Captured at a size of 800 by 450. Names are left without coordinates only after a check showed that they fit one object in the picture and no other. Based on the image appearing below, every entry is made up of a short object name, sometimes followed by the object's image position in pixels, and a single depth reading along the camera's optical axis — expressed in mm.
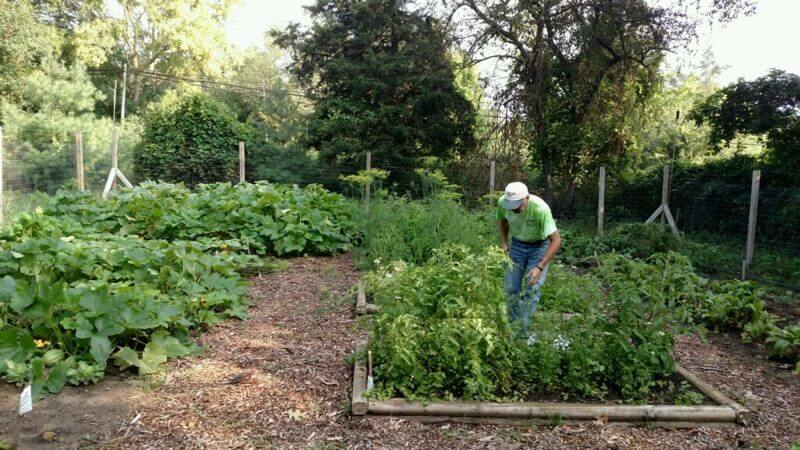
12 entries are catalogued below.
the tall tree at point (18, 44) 17689
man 4090
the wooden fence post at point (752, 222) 8023
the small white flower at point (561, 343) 3794
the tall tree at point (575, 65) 12625
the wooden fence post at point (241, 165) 11109
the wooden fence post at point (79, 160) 10216
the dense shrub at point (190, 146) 14219
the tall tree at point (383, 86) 14898
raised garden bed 3381
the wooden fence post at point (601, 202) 11312
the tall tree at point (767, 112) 10859
